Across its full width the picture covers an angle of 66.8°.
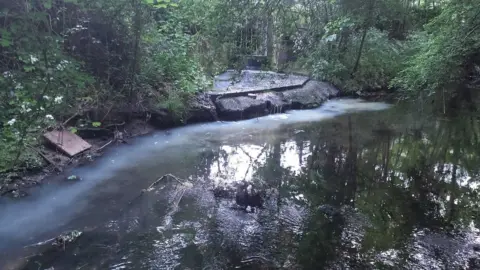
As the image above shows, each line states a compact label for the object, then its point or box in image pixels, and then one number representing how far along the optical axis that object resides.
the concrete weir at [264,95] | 12.36
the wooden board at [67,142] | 7.80
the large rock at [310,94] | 14.52
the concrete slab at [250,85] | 13.10
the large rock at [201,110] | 11.45
